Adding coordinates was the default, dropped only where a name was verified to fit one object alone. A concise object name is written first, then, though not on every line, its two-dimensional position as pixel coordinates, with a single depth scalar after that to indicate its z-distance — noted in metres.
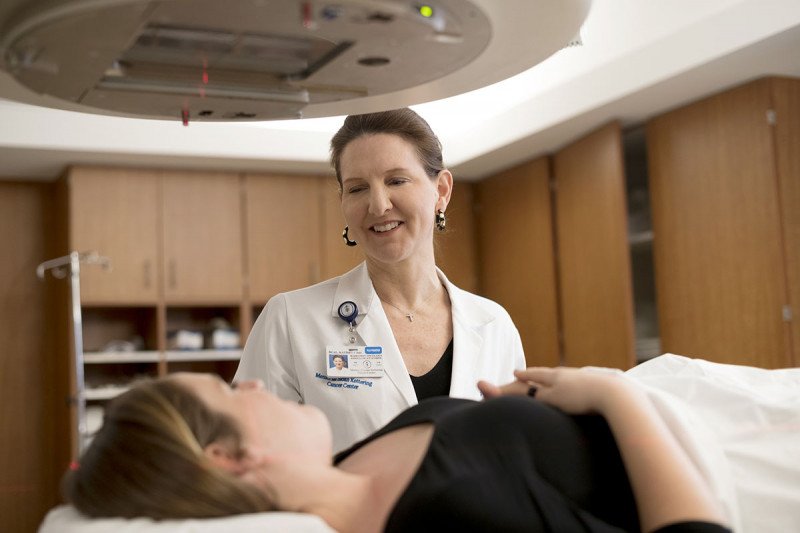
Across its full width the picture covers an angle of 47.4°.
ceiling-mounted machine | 1.06
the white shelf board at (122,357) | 5.09
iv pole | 4.83
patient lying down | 1.16
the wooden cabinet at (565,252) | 4.74
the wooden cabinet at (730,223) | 3.91
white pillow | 1.09
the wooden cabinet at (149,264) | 5.24
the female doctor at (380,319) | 2.04
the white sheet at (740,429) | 1.30
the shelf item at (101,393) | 5.07
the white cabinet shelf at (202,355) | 5.25
